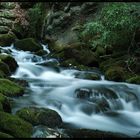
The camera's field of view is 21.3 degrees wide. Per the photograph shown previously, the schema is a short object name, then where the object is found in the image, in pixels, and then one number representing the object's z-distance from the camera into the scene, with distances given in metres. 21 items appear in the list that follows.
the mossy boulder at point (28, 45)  17.31
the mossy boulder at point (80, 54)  14.77
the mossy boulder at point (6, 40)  17.82
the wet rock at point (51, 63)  15.06
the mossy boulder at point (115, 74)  12.63
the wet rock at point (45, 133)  7.03
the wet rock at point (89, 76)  12.72
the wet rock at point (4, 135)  6.45
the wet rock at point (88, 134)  7.58
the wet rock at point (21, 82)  11.37
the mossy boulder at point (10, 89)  9.59
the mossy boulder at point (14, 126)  6.99
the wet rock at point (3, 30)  17.92
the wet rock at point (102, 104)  9.59
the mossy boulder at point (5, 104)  8.21
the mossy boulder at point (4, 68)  12.23
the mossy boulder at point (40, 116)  7.77
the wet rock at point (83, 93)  10.33
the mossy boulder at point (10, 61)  12.85
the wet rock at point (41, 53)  16.93
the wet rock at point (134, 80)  12.20
